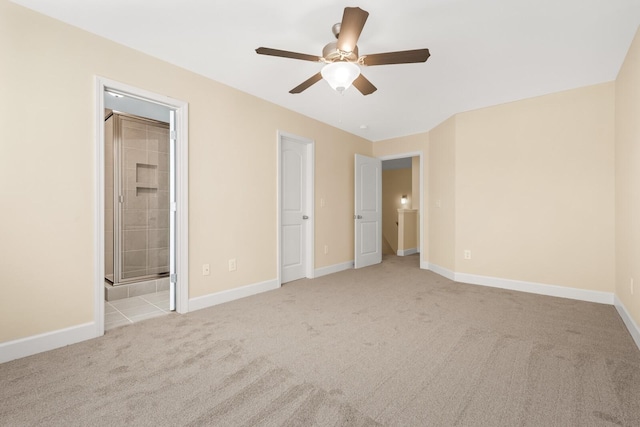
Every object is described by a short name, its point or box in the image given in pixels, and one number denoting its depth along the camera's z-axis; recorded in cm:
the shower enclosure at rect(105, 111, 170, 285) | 378
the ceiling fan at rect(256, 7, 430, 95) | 192
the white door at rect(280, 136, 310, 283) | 411
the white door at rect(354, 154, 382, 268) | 520
